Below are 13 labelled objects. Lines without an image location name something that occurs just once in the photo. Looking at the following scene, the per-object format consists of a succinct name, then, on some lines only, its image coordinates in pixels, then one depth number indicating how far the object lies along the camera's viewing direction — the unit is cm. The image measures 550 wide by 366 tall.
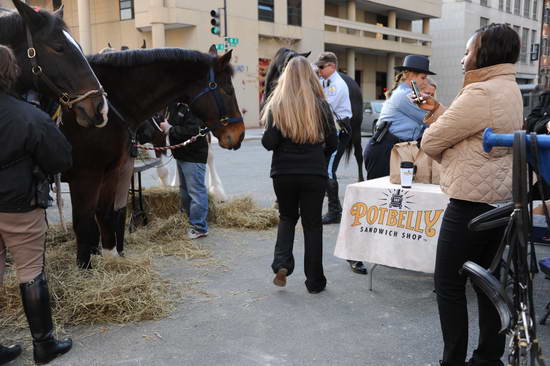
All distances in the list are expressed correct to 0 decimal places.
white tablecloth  385
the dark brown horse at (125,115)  379
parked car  2077
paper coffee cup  394
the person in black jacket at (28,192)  257
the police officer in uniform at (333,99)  643
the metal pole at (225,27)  2123
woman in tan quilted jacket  242
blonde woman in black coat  383
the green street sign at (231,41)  2102
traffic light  1890
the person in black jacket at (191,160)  547
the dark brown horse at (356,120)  757
